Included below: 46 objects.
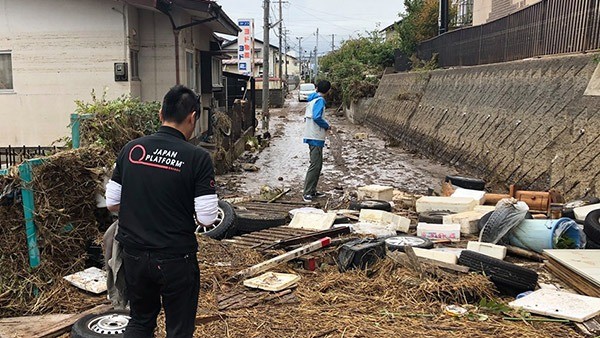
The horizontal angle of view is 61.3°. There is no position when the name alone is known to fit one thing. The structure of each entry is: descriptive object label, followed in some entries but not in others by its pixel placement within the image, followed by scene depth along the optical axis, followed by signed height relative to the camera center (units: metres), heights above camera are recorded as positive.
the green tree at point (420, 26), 28.84 +3.47
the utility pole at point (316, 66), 71.25 +2.80
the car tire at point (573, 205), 7.13 -1.67
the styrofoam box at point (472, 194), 8.13 -1.74
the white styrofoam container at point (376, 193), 8.87 -1.86
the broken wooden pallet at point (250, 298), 4.39 -1.89
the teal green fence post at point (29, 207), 4.55 -1.12
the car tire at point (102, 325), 3.59 -1.76
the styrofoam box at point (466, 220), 6.85 -1.80
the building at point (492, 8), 20.66 +3.51
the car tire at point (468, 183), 8.98 -1.70
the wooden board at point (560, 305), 4.04 -1.78
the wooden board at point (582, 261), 4.66 -1.69
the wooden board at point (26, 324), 4.00 -1.98
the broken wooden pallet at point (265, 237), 5.96 -1.87
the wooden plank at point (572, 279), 4.55 -1.81
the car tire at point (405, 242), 5.86 -1.84
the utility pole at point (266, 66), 22.64 +0.84
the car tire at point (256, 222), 6.76 -1.85
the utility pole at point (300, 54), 110.50 +6.88
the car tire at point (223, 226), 6.15 -1.74
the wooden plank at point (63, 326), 3.88 -1.91
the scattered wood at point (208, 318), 4.06 -1.88
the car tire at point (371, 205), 8.11 -1.90
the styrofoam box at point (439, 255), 5.20 -1.74
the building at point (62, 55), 11.23 +0.59
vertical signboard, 23.33 +1.75
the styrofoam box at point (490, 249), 5.68 -1.79
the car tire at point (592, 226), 5.70 -1.54
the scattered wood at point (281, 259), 4.97 -1.78
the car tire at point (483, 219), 6.62 -1.73
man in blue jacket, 9.12 -0.76
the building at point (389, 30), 51.72 +5.85
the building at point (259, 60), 50.22 +3.41
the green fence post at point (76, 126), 6.15 -0.53
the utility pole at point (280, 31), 55.39 +6.02
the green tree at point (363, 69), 32.41 +1.24
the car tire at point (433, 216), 7.36 -1.89
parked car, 54.66 -1.06
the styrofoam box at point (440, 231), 6.59 -1.86
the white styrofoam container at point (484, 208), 7.31 -1.76
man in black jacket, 2.85 -0.72
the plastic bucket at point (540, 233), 5.94 -1.71
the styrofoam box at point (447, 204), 7.86 -1.80
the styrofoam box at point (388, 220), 6.94 -1.82
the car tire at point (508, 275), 4.67 -1.72
